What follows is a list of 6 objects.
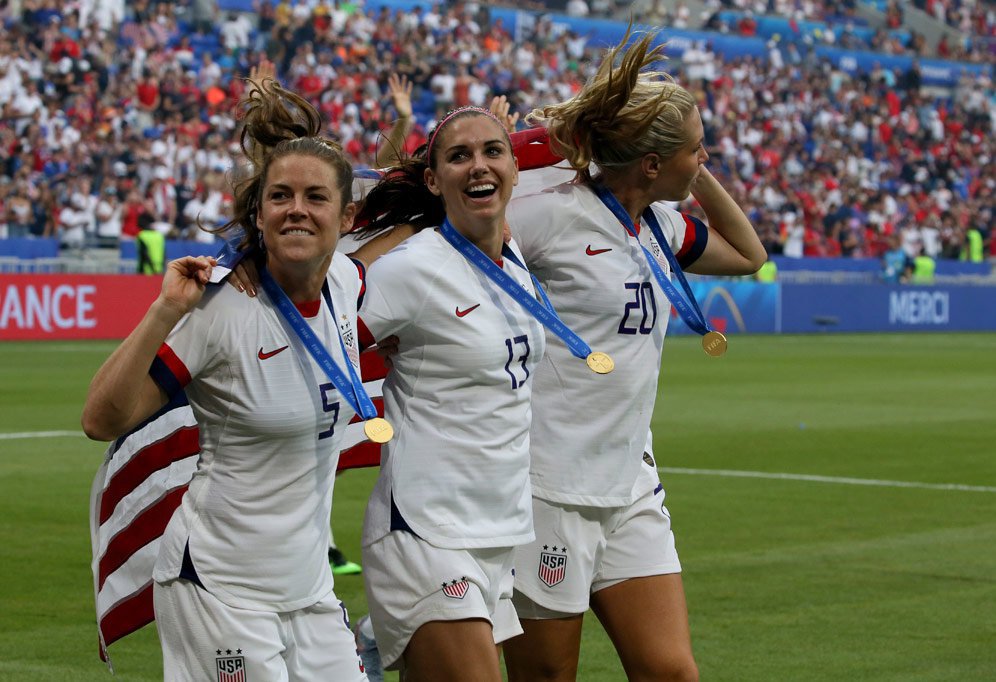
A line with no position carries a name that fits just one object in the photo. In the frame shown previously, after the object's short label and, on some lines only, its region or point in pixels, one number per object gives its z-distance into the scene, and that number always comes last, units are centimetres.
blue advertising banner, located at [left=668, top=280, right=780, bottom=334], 6144
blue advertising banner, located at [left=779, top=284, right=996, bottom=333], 6537
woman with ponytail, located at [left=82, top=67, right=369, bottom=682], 759
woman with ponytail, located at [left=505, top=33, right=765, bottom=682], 960
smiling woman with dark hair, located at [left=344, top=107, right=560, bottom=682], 850
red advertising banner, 4791
